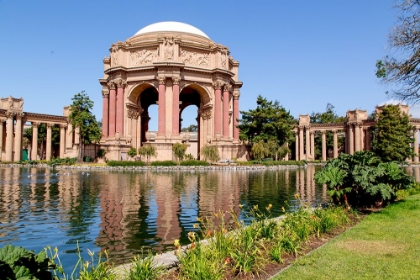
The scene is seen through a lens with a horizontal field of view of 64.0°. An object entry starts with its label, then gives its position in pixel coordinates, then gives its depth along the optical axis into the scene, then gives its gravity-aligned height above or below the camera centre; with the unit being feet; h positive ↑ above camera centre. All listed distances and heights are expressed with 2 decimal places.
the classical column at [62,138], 214.28 +10.12
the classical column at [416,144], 206.53 +7.76
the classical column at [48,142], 206.29 +6.90
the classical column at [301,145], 234.99 +6.88
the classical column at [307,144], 231.91 +7.90
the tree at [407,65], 43.18 +12.35
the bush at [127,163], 130.52 -3.46
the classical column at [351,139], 220.02 +10.94
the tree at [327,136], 258.98 +15.07
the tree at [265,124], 174.05 +16.15
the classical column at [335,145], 231.09 +7.32
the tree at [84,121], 160.66 +15.76
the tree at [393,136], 177.47 +11.08
